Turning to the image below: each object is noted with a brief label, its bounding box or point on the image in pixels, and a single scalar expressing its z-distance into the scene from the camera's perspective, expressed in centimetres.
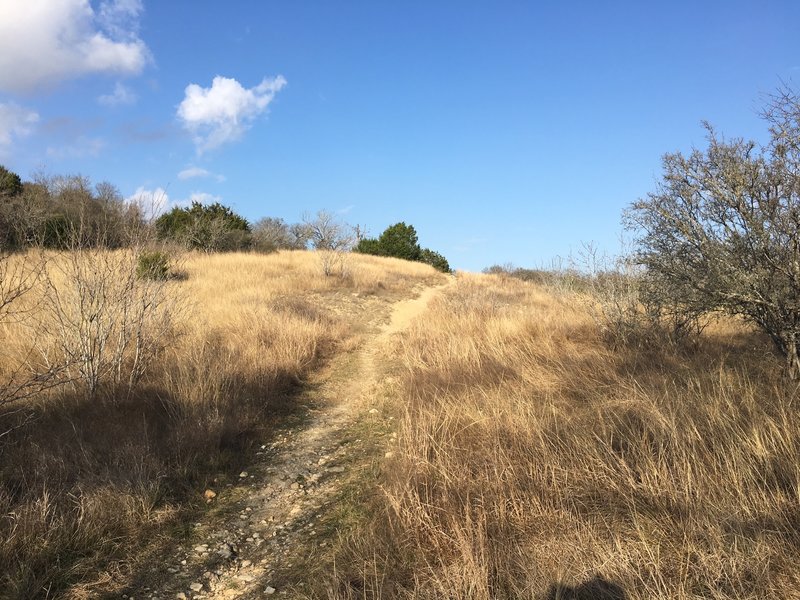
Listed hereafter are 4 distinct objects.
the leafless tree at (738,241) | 499
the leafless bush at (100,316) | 575
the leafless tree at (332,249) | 1986
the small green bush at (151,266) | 680
